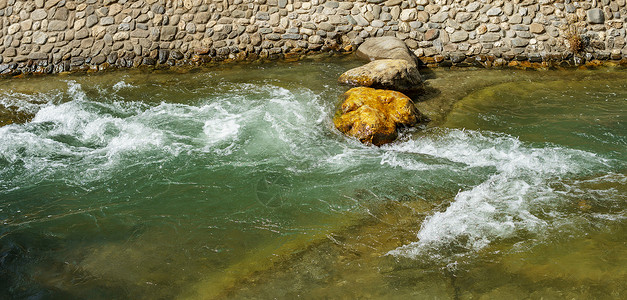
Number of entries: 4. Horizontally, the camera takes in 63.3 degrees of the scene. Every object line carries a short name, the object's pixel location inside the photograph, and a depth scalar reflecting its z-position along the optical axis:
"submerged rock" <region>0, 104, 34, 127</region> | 8.63
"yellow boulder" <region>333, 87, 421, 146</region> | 7.41
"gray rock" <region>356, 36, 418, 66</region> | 10.05
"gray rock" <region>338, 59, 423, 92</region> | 8.78
